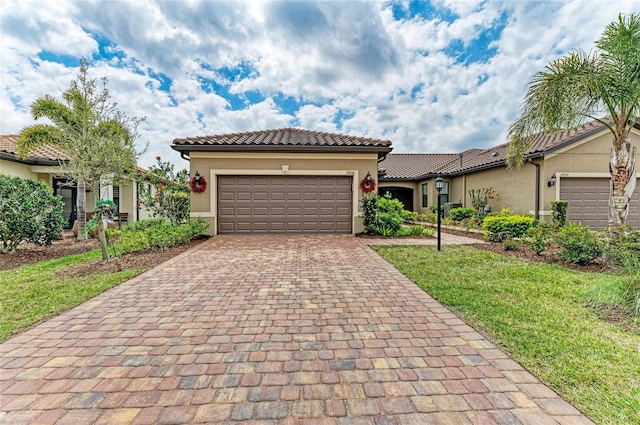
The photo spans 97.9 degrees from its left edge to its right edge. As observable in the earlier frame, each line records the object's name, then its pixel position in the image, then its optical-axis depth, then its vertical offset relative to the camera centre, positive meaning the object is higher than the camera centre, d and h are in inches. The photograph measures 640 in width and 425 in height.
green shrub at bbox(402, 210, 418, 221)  646.5 -20.2
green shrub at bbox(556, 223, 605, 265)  235.5 -31.2
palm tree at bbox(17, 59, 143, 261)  240.5 +69.8
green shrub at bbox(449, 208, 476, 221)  563.7 -9.8
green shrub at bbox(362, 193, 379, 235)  411.2 -7.0
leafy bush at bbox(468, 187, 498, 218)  551.2 +18.9
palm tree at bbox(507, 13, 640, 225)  222.1 +99.5
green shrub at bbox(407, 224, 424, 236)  415.1 -33.8
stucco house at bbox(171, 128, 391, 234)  411.8 +38.7
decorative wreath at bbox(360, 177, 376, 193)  422.6 +35.4
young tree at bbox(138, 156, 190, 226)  382.0 +20.9
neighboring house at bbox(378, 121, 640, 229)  450.0 +51.7
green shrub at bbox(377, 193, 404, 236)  409.7 -12.9
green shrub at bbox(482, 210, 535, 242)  361.1 -25.6
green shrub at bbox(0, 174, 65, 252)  276.1 -5.9
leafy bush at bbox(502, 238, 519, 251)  307.1 -41.3
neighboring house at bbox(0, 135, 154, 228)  417.1 +54.5
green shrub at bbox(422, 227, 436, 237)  414.1 -36.9
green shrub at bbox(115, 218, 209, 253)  287.4 -29.4
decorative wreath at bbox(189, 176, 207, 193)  406.9 +35.2
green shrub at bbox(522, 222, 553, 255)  267.2 -28.6
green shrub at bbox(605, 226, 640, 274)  169.9 -28.7
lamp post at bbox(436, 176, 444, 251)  308.7 +27.2
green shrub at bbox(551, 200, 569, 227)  430.9 -4.0
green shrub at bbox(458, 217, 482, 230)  478.6 -27.1
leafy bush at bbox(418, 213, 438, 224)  595.8 -21.0
